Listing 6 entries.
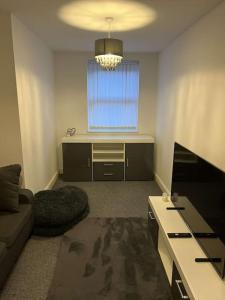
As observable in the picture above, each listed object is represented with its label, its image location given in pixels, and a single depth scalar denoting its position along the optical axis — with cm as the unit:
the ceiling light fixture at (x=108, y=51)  261
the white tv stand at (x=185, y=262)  152
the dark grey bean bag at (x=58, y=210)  288
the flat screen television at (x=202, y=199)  164
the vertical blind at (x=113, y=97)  486
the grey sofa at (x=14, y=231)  204
